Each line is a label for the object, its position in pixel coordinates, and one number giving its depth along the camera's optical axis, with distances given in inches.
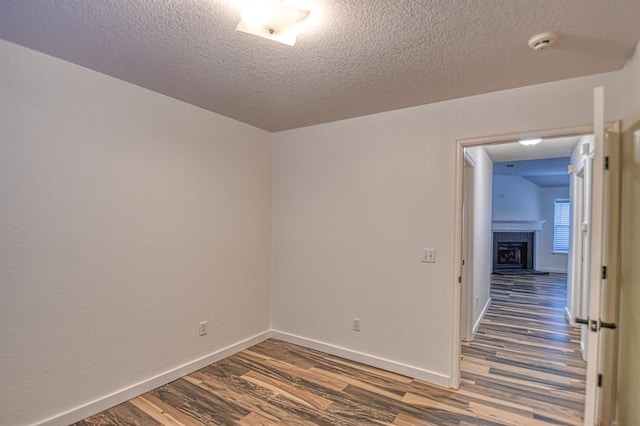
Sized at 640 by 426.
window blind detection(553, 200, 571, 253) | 327.6
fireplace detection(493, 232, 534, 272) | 338.3
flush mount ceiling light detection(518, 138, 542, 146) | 150.7
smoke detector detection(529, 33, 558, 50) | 66.7
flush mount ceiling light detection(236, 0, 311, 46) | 57.1
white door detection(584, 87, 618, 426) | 58.9
